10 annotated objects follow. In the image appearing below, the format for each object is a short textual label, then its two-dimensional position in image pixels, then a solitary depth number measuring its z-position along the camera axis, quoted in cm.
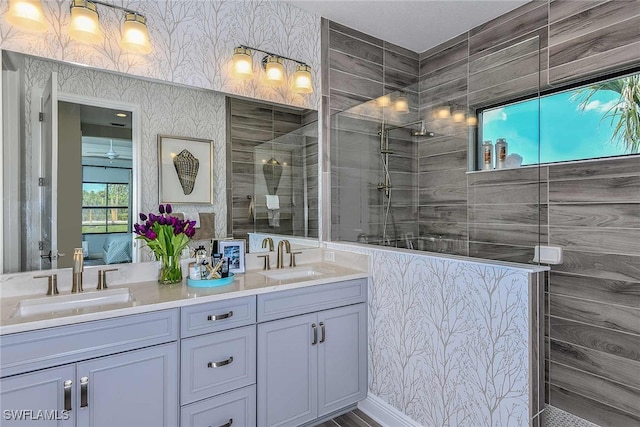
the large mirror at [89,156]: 162
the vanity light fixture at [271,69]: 219
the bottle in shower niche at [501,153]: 179
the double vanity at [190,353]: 126
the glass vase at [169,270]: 183
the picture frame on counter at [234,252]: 208
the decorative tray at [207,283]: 178
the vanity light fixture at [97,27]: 167
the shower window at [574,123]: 169
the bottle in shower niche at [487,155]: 188
